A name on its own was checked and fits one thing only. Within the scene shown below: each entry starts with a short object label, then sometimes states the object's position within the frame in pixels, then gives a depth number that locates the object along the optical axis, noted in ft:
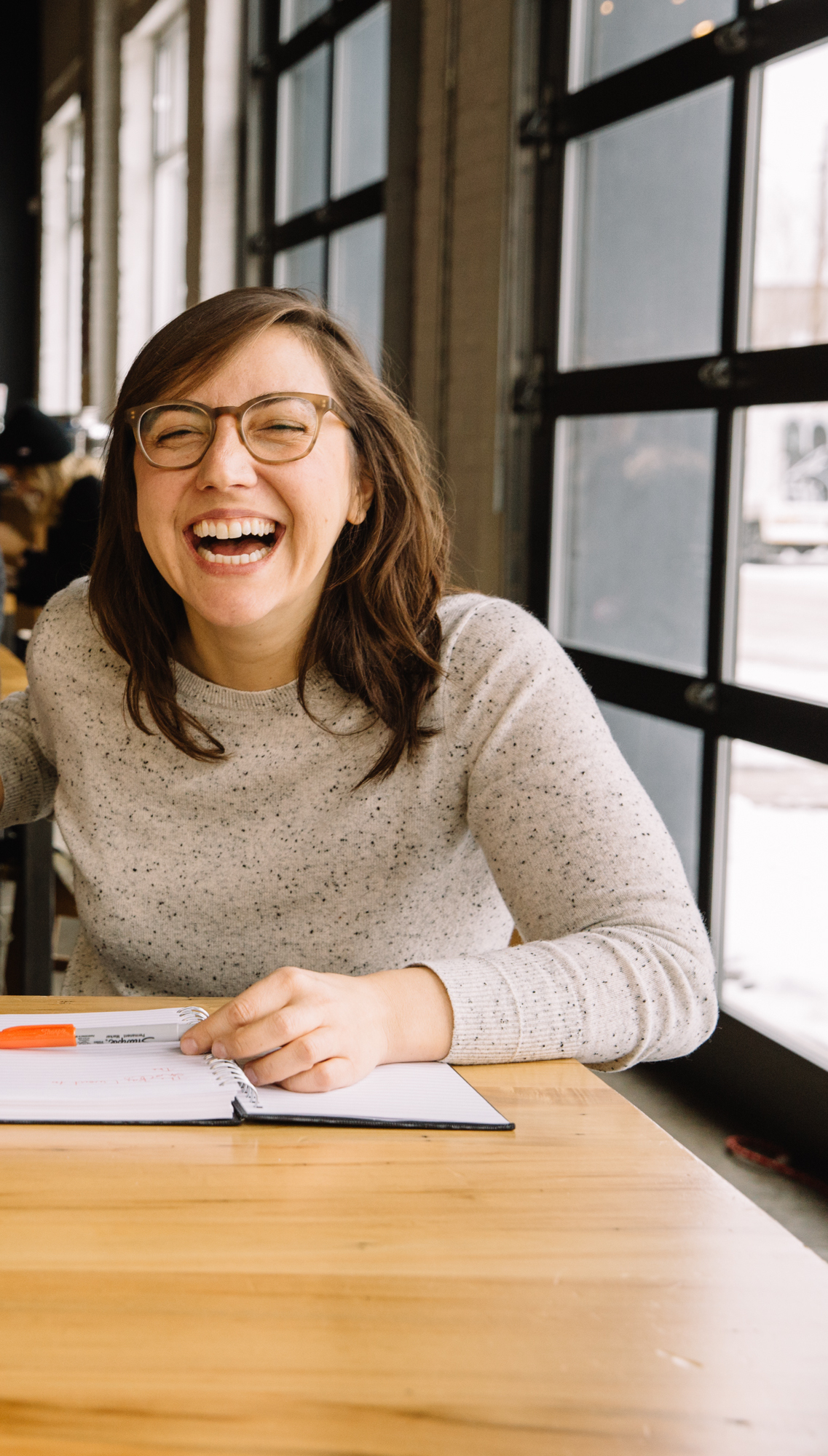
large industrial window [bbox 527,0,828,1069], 7.21
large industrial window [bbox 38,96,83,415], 31.17
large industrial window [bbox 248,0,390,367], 13.60
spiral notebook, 2.54
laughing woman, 3.60
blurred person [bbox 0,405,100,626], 12.15
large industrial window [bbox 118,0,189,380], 23.94
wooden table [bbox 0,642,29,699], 7.86
